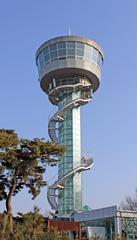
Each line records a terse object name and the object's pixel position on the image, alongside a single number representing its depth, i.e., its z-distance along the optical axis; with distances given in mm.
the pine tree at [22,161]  26609
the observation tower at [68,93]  53312
